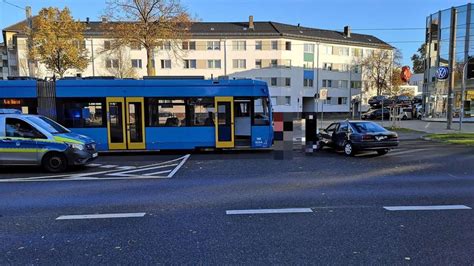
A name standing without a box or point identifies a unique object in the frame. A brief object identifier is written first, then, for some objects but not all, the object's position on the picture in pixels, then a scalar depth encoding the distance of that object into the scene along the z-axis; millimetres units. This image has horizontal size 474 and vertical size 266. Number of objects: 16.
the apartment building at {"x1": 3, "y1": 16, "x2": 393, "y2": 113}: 59750
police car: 10523
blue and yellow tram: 15336
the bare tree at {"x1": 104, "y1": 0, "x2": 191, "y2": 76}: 32562
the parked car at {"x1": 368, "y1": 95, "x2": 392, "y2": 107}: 52650
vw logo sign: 29406
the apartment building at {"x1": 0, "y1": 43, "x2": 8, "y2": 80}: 84350
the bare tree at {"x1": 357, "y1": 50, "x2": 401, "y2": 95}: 70438
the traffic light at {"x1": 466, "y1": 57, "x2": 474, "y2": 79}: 37344
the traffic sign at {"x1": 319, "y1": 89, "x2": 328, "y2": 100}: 26759
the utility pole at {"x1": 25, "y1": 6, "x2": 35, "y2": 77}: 23534
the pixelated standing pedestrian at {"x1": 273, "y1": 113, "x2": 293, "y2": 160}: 15789
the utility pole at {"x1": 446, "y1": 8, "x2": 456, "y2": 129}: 26109
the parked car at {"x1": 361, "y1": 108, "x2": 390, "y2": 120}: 50700
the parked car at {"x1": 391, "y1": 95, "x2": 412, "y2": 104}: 52744
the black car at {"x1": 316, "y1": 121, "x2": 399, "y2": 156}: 13805
